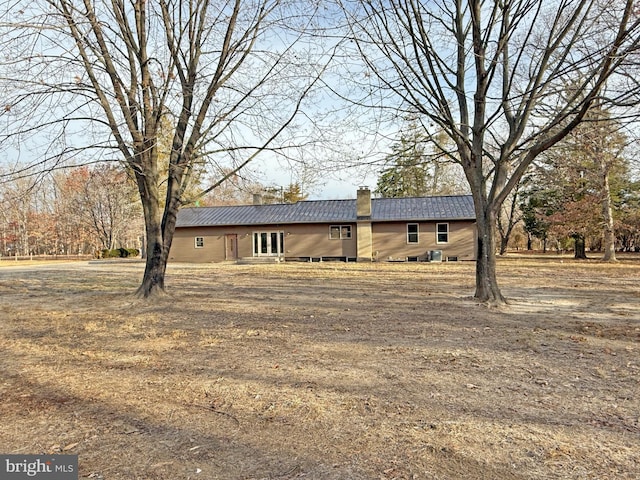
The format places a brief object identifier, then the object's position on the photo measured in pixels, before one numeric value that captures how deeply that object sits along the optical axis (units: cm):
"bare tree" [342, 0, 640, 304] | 797
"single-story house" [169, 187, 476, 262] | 2455
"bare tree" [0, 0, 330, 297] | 873
